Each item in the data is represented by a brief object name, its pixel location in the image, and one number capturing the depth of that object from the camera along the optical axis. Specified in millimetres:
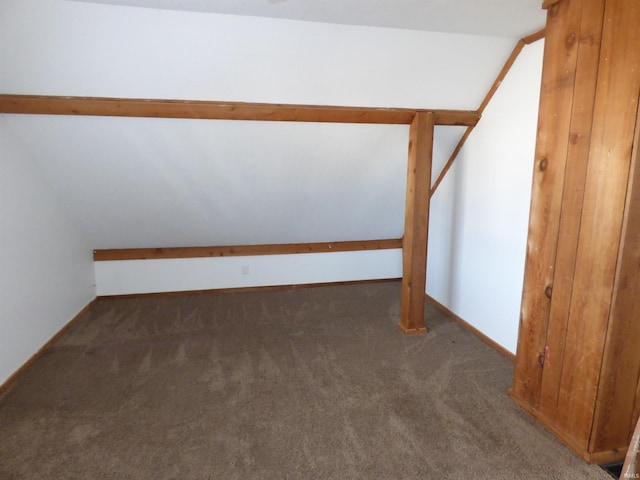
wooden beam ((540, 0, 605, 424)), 1717
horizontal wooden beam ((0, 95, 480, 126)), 2342
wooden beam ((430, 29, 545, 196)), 2520
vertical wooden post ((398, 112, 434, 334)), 2926
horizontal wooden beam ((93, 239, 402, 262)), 3977
